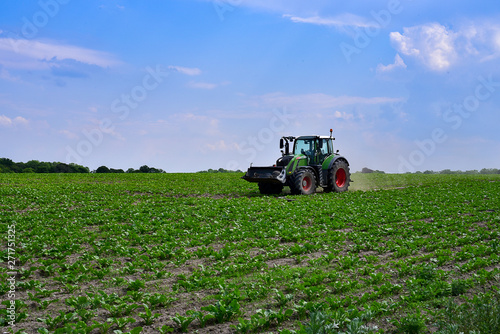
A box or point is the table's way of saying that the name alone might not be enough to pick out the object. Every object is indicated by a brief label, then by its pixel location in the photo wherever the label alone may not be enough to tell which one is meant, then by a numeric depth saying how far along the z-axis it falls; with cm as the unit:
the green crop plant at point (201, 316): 613
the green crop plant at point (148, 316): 625
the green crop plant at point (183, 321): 604
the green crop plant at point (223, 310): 633
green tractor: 2278
